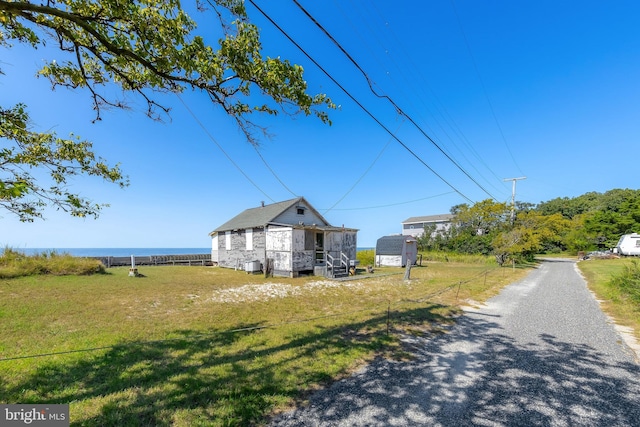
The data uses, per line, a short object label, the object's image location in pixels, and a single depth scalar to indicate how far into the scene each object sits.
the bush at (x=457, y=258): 30.50
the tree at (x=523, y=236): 26.05
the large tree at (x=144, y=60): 3.55
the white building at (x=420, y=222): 52.18
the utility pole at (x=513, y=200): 28.78
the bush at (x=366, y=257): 30.84
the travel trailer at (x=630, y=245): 31.98
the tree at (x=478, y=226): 29.53
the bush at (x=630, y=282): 9.39
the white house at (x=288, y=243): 18.56
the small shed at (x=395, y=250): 27.83
